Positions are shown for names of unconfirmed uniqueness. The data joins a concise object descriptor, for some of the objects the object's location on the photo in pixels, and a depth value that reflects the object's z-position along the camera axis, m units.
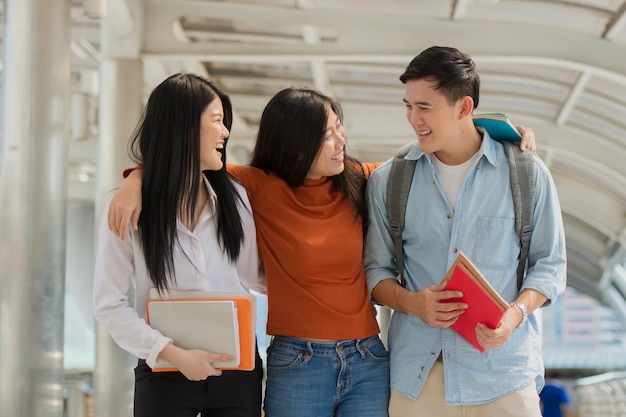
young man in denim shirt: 6.51
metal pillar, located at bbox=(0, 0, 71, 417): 11.97
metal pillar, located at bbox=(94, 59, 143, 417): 19.64
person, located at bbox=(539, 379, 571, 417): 23.11
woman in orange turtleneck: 6.60
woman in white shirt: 6.05
